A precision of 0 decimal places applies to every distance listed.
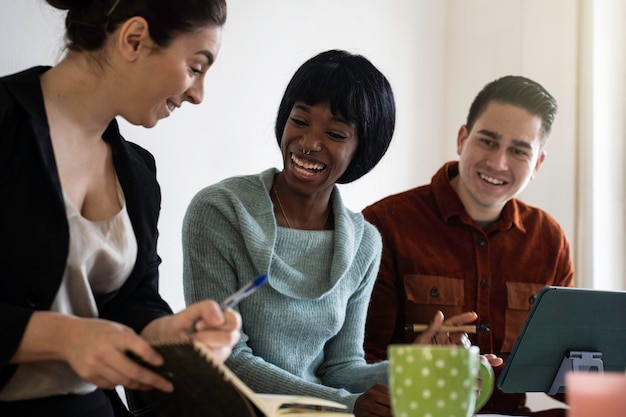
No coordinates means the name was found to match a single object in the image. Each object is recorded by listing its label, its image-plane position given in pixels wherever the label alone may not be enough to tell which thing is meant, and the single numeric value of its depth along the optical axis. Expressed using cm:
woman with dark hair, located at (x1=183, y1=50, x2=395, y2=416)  248
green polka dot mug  187
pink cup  177
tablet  242
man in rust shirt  288
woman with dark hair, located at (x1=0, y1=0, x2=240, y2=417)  207
